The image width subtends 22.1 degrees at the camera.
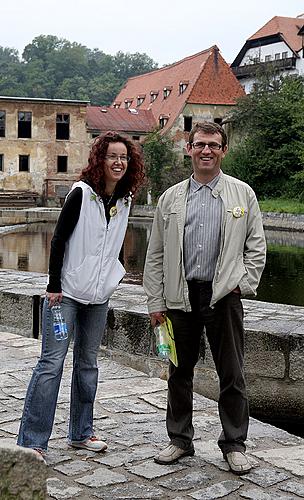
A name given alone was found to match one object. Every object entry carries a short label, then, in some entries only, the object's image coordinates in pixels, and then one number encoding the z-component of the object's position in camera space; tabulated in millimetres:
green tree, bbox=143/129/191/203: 49281
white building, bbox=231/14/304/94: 62688
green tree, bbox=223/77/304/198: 46344
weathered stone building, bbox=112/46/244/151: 55688
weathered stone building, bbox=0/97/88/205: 54844
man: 4625
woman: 4730
